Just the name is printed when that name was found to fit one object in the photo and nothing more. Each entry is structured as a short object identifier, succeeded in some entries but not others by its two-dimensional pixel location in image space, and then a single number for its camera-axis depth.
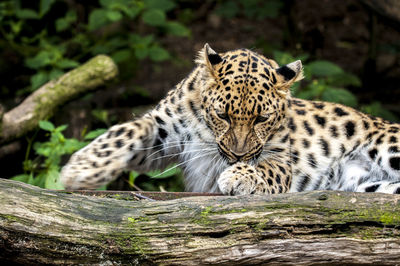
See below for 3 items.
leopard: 10.26
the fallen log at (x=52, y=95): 15.37
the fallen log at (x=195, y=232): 7.24
